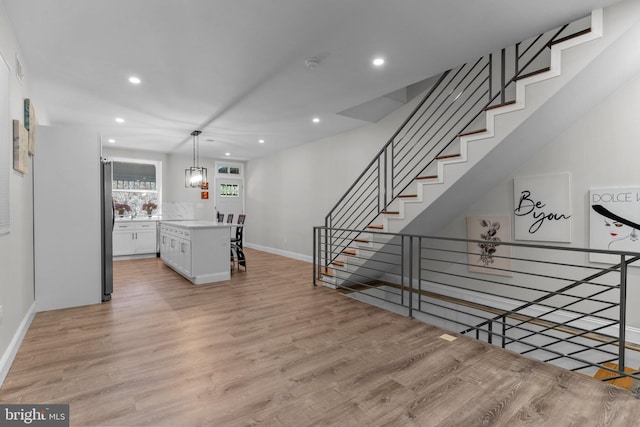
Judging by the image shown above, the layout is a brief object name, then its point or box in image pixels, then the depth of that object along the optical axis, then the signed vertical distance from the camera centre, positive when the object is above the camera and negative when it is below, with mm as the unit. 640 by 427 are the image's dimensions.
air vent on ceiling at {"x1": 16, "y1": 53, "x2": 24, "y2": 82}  2895 +1362
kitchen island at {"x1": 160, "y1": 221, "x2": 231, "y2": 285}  4887 -700
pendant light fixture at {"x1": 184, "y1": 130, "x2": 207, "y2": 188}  5867 +665
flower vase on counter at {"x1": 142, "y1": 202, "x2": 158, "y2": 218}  8258 +46
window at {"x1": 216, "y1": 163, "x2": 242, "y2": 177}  9414 +1284
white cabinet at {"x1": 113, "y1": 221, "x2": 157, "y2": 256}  7140 -661
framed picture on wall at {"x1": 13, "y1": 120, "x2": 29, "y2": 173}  2584 +550
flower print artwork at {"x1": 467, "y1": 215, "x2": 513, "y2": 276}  4082 -383
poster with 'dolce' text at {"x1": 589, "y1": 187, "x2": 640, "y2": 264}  3100 -102
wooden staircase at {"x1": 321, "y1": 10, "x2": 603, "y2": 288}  2686 +524
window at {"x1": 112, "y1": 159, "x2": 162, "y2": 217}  7926 +612
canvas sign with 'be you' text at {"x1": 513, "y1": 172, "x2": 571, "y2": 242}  3568 +38
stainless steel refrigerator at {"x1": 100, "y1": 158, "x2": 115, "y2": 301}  4059 -248
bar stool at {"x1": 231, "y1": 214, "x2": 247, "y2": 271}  6052 -699
